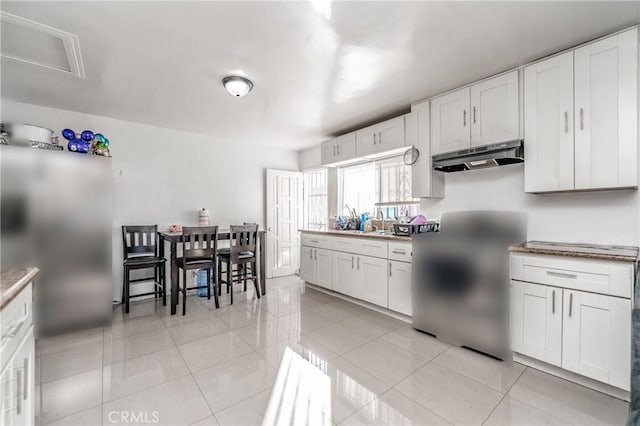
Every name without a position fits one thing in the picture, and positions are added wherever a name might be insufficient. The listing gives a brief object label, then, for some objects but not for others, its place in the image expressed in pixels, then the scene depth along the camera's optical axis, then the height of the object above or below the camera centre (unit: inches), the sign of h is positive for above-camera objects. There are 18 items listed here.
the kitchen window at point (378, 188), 143.9 +12.8
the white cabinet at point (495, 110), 96.4 +35.7
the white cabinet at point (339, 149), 159.2 +36.6
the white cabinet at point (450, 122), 108.6 +35.3
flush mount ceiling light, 101.4 +45.8
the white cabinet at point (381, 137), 133.6 +37.0
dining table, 128.6 -21.0
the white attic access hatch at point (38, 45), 73.3 +48.0
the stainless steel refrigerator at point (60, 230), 95.8 -6.9
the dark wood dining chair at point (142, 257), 131.0 -23.3
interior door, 199.3 -7.5
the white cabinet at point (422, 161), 121.3 +21.6
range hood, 93.1 +19.0
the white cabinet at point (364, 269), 117.9 -28.2
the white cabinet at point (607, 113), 75.5 +27.4
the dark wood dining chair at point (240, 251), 142.6 -20.9
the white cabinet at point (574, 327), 68.9 -31.3
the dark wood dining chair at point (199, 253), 128.7 -20.0
